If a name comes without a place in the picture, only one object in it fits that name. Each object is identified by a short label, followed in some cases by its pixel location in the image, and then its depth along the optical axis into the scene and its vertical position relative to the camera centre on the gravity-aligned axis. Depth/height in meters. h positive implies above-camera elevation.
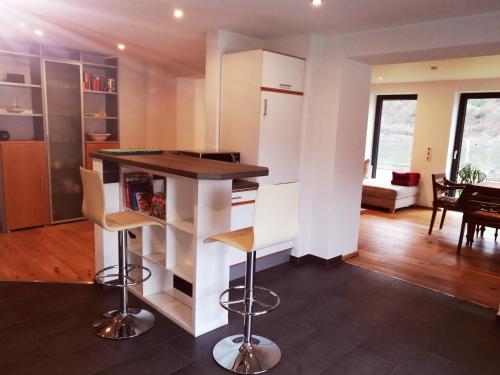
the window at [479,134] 7.13 +0.03
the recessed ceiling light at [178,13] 3.31 +0.94
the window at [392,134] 8.22 -0.03
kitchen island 2.57 -0.86
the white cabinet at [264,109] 3.68 +0.17
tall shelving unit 5.05 +0.14
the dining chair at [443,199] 5.50 -0.92
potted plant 7.13 -0.71
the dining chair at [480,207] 4.62 -0.85
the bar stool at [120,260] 2.62 -0.99
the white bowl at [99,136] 5.62 -0.24
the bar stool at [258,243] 2.27 -0.71
